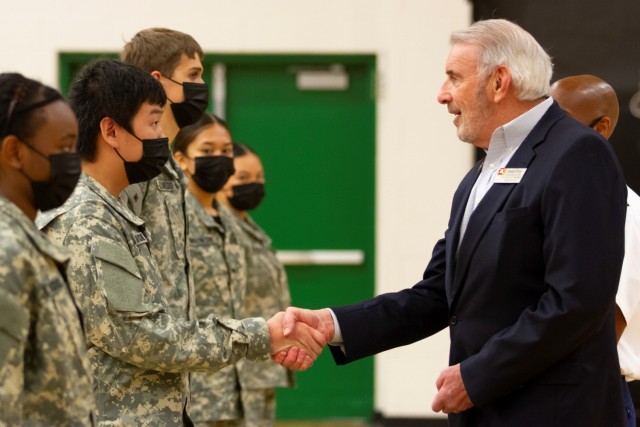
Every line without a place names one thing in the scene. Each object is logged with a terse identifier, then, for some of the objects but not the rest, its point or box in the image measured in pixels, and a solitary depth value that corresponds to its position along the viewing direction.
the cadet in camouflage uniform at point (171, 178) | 5.50
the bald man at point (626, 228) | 5.73
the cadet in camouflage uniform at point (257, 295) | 8.72
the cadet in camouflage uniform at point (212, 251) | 8.19
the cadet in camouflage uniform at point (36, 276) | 3.51
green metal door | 12.28
